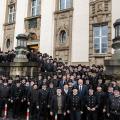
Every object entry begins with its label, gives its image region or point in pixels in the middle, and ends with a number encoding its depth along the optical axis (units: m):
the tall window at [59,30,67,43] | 11.31
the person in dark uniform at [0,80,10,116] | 6.32
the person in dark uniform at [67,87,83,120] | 5.00
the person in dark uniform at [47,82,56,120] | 5.36
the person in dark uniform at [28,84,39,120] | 5.70
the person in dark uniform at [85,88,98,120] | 4.97
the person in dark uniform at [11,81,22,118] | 6.29
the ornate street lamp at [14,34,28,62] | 8.23
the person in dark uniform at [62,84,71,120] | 5.12
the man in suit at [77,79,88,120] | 5.15
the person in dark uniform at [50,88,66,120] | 5.09
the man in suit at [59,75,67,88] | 6.05
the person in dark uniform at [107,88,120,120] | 4.68
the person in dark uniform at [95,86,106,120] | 4.98
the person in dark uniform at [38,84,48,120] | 5.55
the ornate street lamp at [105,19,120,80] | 5.68
